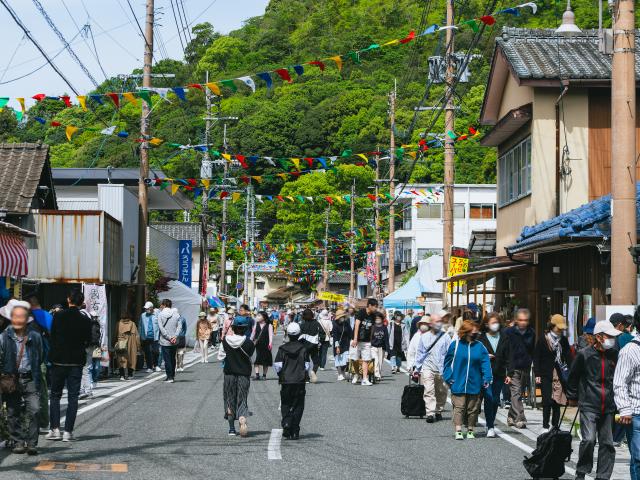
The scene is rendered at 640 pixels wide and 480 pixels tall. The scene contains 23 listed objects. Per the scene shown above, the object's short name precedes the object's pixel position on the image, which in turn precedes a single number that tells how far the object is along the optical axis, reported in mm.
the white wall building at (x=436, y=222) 69912
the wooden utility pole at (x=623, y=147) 12812
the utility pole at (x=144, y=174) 28375
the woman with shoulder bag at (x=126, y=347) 24109
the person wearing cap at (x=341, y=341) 25469
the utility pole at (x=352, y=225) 77938
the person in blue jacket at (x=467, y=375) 13430
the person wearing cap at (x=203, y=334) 33125
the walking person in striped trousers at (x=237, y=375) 13117
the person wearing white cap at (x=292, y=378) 12945
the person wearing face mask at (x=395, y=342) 28422
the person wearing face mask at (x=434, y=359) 16266
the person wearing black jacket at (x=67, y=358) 12195
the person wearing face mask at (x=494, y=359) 13922
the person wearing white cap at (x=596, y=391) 9594
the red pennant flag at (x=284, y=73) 17172
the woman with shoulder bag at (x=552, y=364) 13469
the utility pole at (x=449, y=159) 27594
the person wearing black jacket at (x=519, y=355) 14992
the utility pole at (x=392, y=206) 43375
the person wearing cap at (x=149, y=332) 26406
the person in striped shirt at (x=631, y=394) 8422
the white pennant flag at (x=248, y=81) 18031
